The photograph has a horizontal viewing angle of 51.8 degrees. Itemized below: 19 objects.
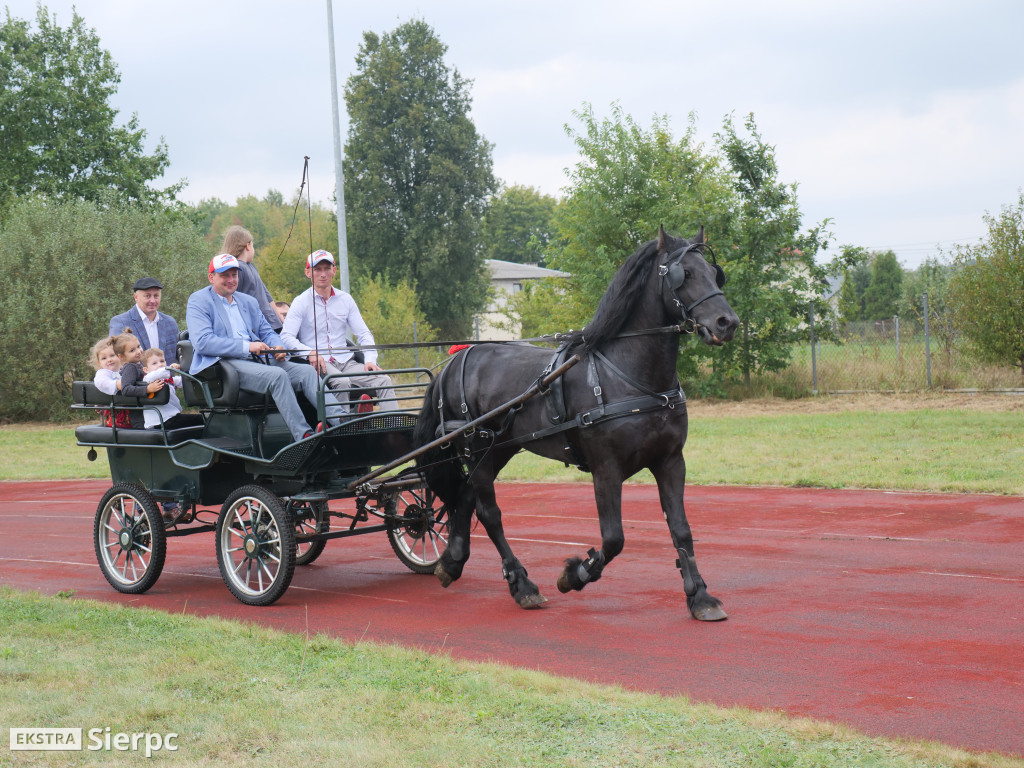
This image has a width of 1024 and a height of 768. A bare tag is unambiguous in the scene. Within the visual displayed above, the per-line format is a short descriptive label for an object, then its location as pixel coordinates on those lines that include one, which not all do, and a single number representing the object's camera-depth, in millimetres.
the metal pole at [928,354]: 21167
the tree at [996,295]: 20250
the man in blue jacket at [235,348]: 7504
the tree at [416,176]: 55375
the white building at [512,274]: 79812
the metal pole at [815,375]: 22486
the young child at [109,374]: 8195
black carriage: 7492
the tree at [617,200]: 23656
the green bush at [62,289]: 27281
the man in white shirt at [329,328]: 8086
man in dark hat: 8594
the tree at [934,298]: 21672
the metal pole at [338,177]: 20031
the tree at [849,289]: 22516
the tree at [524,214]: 93562
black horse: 6391
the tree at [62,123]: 38219
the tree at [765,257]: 22344
